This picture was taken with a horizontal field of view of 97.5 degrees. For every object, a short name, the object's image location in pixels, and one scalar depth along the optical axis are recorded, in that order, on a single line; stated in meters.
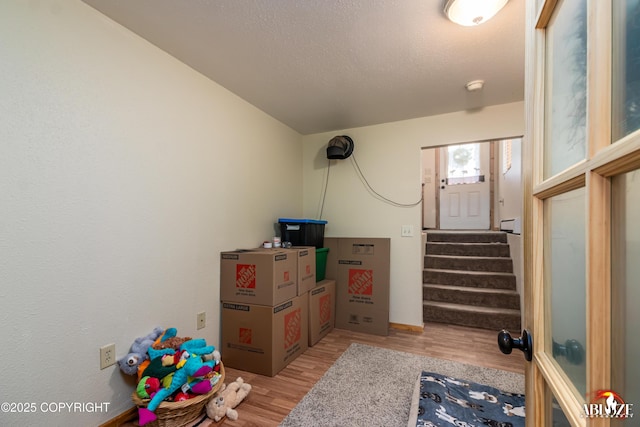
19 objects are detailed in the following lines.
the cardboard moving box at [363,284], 2.88
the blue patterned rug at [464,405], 1.45
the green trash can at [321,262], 2.95
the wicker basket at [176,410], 1.43
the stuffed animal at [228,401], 1.60
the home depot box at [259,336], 2.07
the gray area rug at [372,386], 1.60
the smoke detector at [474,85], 2.21
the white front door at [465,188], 5.20
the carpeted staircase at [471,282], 3.04
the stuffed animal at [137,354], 1.54
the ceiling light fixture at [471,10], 1.39
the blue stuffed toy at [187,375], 1.41
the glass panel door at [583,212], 0.37
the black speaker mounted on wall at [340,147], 3.08
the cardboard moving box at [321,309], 2.59
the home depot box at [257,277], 2.10
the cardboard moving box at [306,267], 2.46
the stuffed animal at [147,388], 1.46
